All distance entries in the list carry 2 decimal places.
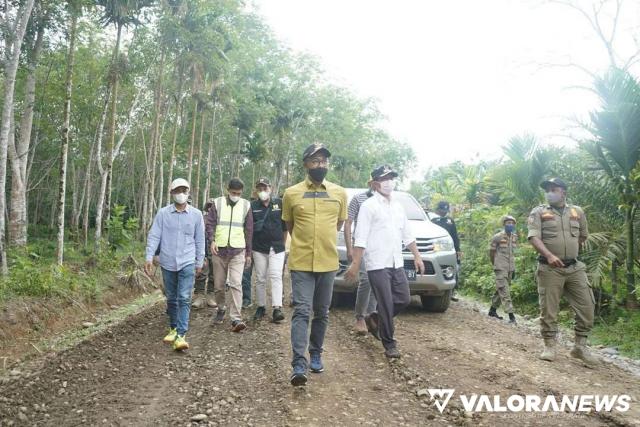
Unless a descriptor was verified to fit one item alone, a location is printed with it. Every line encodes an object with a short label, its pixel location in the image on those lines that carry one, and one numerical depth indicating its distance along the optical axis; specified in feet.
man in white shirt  17.33
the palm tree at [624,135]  24.53
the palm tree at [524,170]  34.73
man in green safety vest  23.24
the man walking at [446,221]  32.68
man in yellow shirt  14.98
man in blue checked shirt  19.67
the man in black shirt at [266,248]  24.40
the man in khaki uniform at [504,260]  29.58
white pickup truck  25.11
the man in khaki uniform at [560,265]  19.26
